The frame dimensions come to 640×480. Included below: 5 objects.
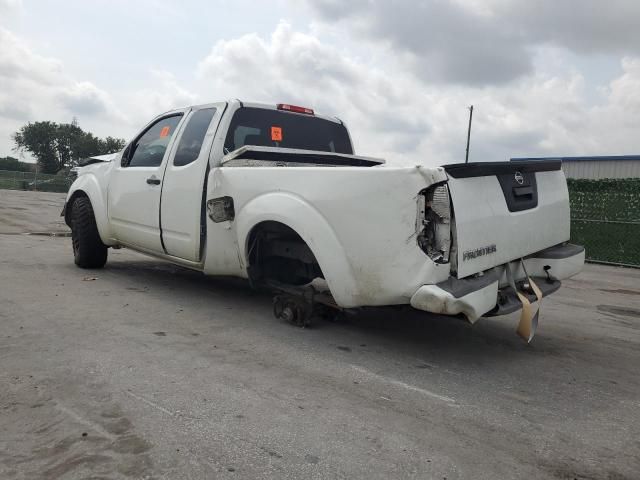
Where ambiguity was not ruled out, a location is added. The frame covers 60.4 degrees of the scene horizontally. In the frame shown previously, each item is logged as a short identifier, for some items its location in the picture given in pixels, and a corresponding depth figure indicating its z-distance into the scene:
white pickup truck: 3.49
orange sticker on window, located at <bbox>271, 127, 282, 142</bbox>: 5.46
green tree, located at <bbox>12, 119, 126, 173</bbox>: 82.12
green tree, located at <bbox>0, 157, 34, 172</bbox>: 78.89
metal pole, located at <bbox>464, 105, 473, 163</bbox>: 34.54
